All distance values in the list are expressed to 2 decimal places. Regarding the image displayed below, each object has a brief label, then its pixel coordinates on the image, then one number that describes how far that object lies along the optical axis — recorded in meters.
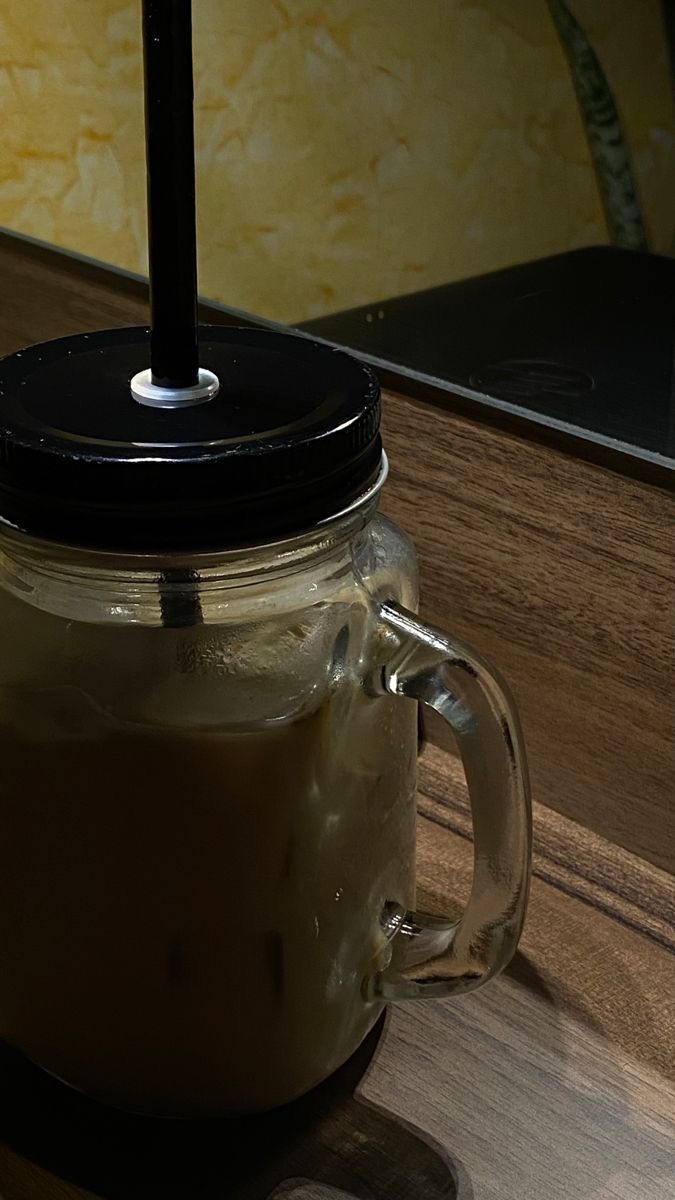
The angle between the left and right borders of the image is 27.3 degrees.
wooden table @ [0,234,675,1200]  0.48
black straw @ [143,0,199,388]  0.39
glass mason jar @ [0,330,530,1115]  0.41
